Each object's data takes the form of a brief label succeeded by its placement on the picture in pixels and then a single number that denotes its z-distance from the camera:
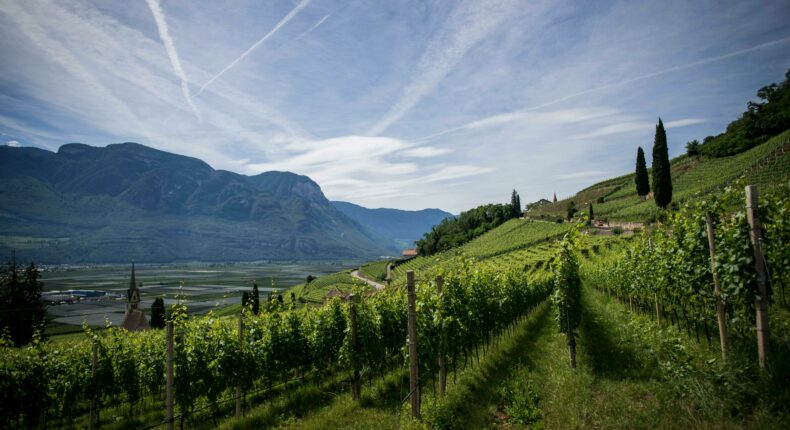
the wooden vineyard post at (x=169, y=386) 8.70
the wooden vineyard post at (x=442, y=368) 9.53
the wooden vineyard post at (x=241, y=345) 11.11
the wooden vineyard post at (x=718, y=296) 7.71
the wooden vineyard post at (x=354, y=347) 11.21
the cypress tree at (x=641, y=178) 75.94
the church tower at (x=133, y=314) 56.75
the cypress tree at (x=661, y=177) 54.66
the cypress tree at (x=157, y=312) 58.50
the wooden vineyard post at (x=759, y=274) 6.23
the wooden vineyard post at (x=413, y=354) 7.46
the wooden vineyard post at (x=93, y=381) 11.07
